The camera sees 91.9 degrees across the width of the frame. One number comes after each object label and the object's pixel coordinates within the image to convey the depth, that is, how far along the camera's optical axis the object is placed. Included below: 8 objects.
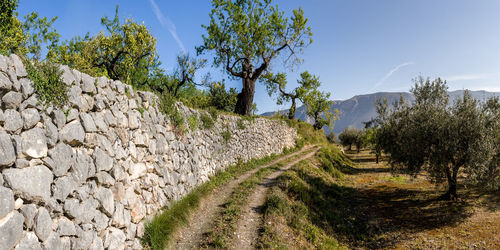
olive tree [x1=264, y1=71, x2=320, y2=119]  29.14
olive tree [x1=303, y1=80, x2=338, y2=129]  46.53
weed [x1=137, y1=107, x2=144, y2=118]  8.70
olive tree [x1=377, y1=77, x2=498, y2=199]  13.08
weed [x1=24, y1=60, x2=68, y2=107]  5.05
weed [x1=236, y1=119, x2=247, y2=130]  19.56
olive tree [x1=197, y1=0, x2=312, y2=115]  24.42
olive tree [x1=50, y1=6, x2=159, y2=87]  22.72
